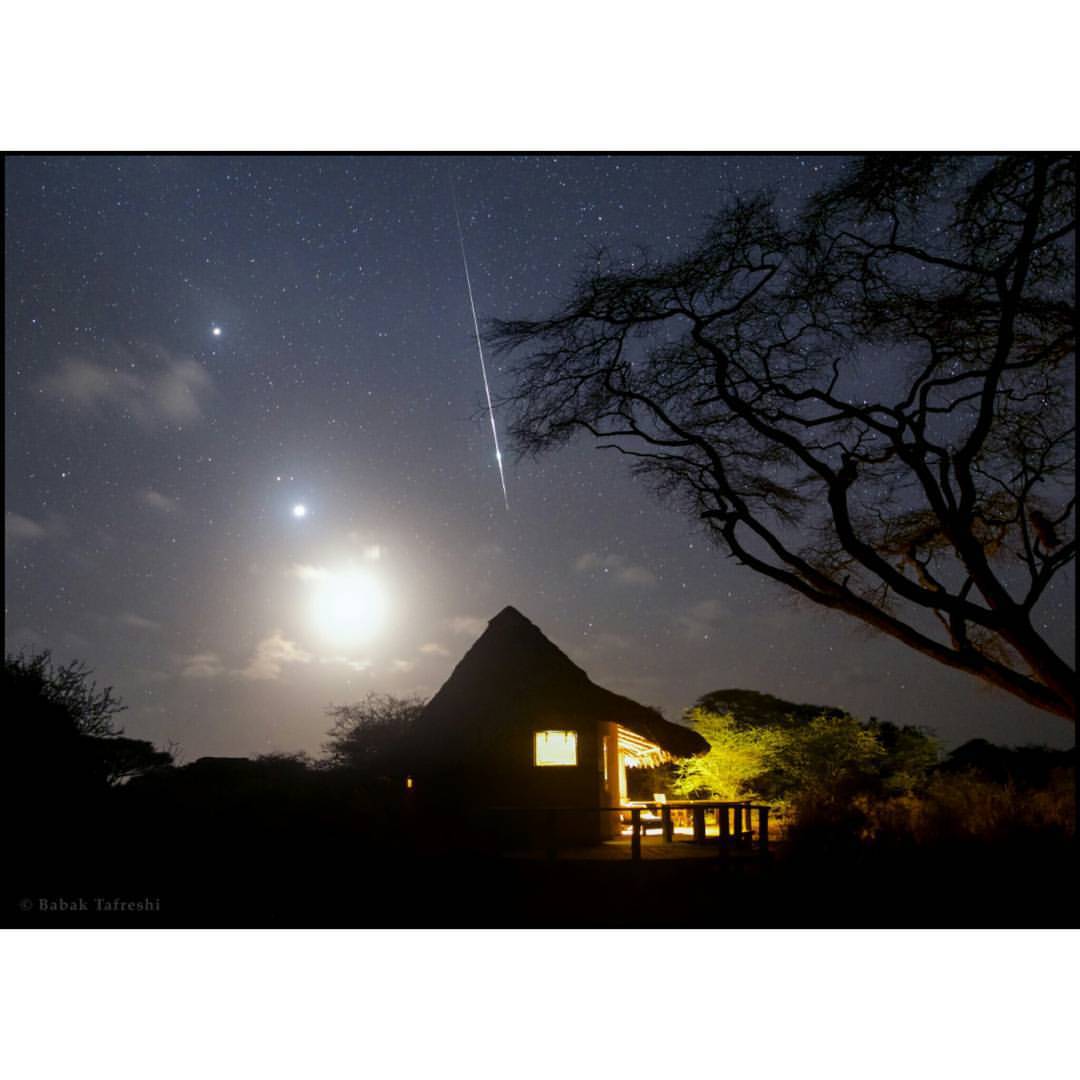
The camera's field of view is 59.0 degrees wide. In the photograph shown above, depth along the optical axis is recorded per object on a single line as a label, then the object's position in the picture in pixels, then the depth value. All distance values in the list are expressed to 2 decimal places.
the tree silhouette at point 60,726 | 13.25
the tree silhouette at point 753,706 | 24.59
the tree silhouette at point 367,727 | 24.75
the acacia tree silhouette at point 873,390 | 11.47
